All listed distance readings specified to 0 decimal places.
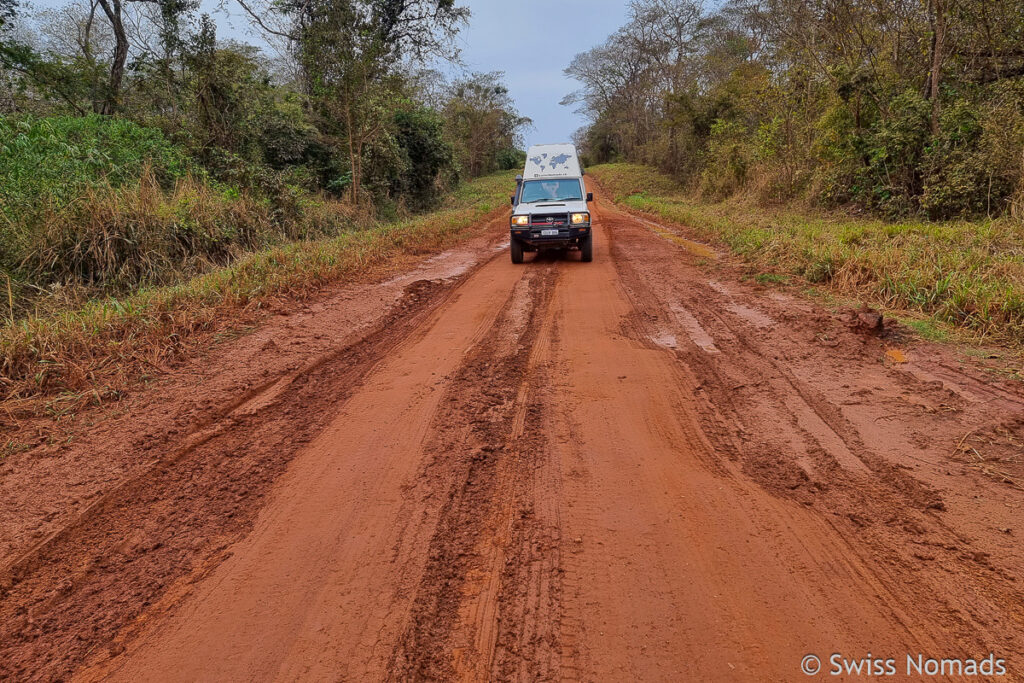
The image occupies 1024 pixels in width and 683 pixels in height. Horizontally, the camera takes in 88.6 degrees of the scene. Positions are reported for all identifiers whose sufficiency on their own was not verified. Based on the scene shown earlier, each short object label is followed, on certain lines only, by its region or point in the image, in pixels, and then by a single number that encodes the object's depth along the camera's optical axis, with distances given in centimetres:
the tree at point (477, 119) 4193
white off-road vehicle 1031
